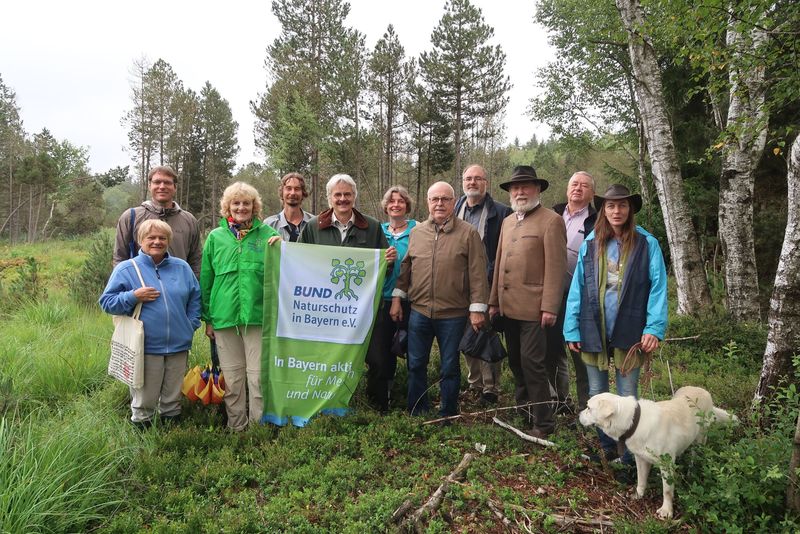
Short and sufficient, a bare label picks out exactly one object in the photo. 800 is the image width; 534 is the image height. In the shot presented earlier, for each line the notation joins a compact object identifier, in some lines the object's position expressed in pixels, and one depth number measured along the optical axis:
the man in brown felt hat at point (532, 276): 3.99
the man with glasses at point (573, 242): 4.45
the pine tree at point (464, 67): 27.19
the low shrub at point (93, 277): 8.68
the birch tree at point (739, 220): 7.14
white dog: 3.04
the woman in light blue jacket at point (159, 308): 4.01
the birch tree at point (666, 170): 7.14
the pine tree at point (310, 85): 24.42
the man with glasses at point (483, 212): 5.04
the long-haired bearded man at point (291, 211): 5.12
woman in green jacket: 4.30
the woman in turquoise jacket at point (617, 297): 3.49
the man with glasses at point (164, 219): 4.68
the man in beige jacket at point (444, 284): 4.31
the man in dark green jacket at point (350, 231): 4.67
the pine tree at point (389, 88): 28.48
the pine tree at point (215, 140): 34.66
